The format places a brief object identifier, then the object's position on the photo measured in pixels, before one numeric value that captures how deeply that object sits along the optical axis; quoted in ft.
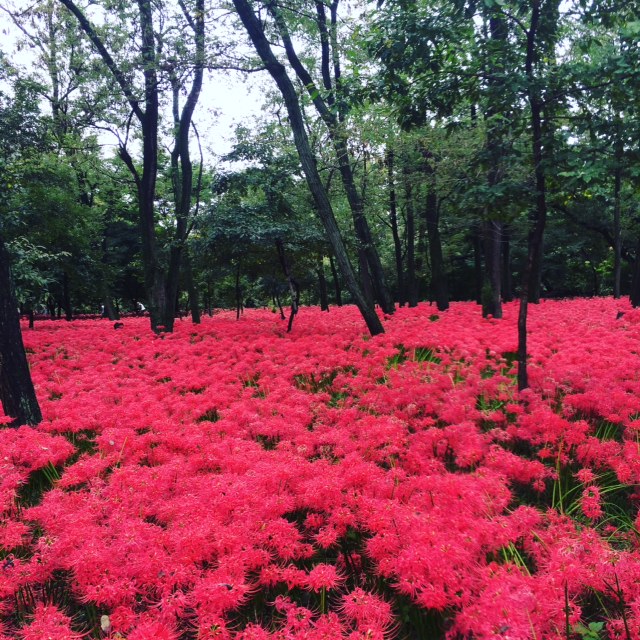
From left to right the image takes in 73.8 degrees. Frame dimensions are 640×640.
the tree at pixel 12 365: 18.76
